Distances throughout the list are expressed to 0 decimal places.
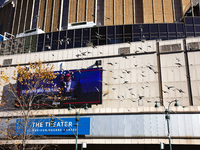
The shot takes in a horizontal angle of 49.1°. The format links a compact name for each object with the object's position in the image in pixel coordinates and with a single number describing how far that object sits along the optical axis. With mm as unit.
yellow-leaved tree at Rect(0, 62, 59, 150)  35344
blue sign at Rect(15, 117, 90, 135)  32219
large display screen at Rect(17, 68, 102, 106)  35875
